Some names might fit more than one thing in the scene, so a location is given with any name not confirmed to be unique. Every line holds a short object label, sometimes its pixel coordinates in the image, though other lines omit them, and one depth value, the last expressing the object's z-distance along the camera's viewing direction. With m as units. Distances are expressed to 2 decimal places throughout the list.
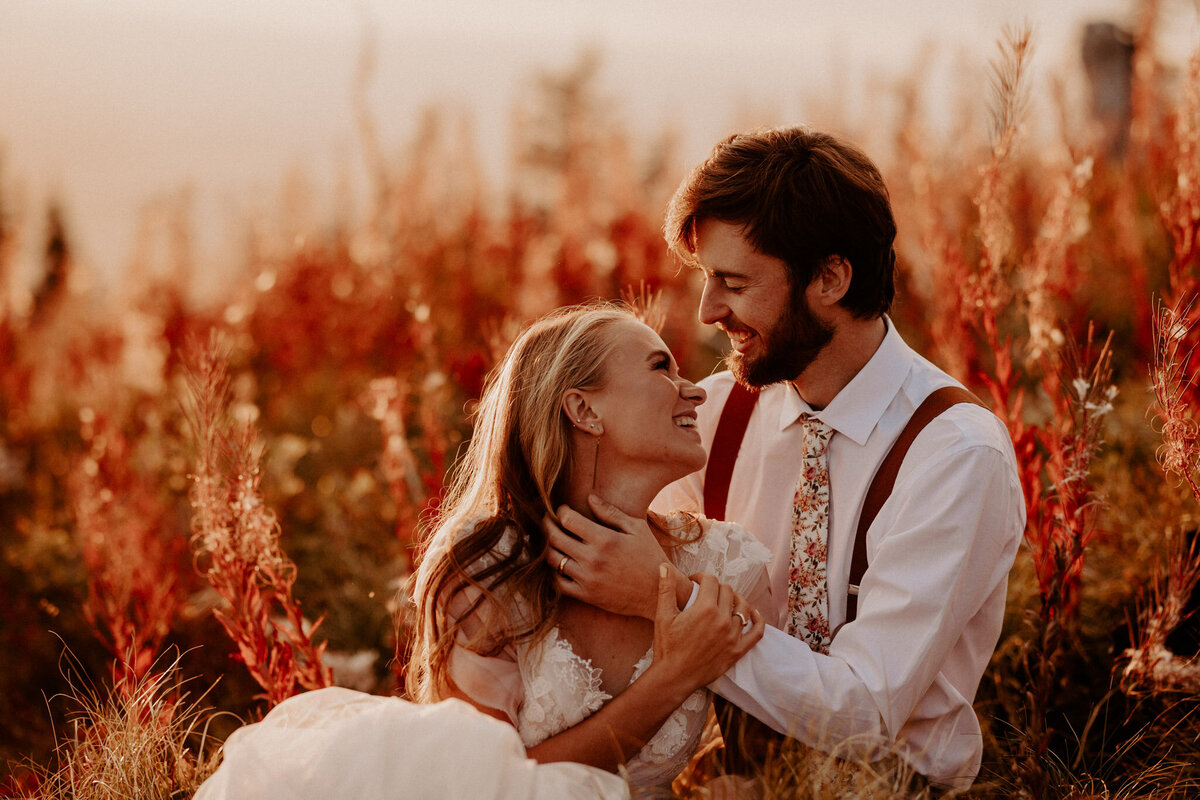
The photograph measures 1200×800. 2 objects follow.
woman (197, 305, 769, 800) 2.08
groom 2.29
